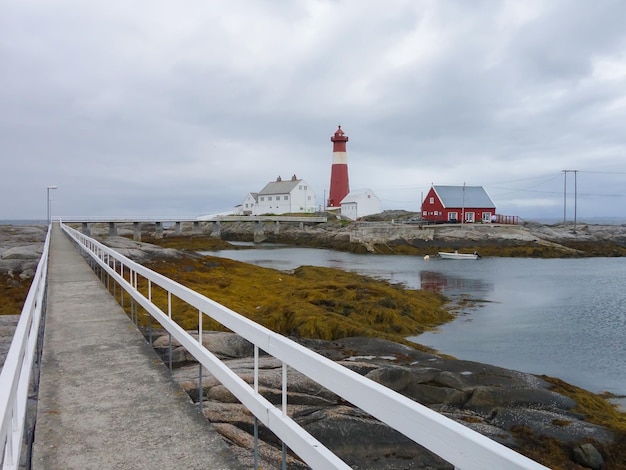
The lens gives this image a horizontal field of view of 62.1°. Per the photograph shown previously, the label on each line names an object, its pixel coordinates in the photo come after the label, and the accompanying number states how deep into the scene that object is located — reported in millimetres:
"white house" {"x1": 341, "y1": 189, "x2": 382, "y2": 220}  82812
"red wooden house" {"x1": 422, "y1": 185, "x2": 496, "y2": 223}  72500
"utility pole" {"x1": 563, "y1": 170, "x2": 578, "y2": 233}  83750
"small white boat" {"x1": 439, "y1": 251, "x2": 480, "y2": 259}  52188
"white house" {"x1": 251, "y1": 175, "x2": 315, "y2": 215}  92562
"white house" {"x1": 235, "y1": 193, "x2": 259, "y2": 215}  101688
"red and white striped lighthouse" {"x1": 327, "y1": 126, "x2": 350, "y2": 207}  81000
